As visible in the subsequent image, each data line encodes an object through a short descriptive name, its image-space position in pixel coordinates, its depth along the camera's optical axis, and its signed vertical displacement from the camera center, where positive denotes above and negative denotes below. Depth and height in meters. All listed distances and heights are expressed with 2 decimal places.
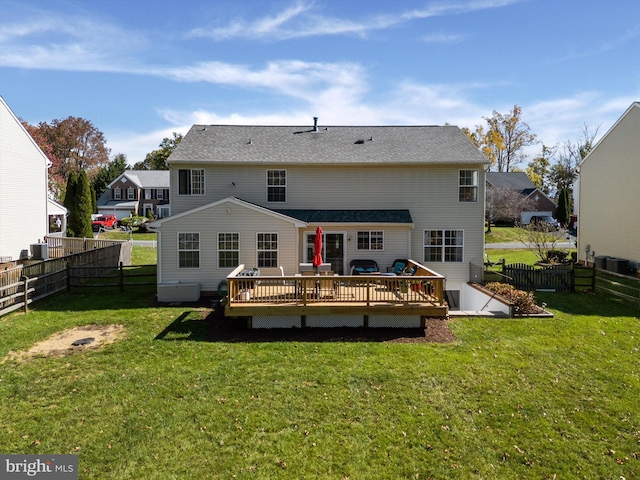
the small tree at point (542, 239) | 24.39 -0.24
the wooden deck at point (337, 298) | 10.22 -1.74
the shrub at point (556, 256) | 24.00 -1.34
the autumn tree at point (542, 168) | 59.00 +10.87
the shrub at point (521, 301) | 11.75 -2.07
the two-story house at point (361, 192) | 15.72 +1.96
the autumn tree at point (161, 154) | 62.63 +15.26
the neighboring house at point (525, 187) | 48.53 +6.35
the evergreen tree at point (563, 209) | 46.22 +3.30
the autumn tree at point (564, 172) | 52.62 +9.78
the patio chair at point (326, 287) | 10.63 -1.49
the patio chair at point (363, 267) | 14.53 -1.23
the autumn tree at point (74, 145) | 53.34 +13.98
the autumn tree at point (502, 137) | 48.50 +13.11
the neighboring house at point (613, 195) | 19.42 +2.34
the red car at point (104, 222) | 41.09 +1.78
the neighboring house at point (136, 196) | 51.16 +5.94
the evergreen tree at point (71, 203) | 28.75 +2.71
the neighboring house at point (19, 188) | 20.34 +2.95
